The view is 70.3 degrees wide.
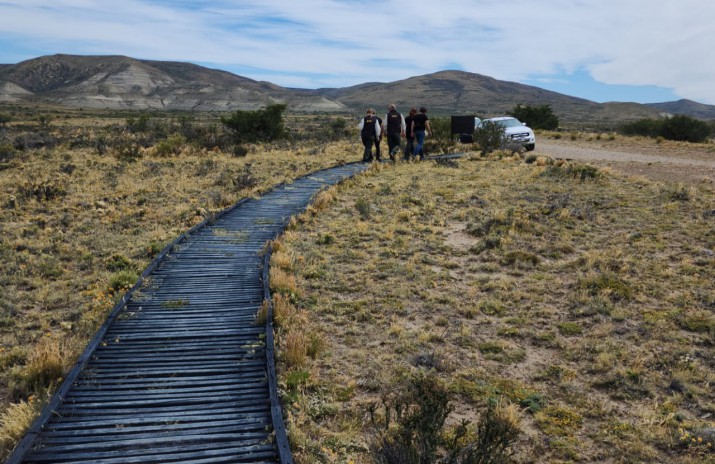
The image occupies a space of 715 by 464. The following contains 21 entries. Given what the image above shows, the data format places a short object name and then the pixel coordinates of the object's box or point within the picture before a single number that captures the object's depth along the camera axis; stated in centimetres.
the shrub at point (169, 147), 2357
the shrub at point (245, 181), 1633
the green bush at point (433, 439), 372
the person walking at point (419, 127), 1926
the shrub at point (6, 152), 2140
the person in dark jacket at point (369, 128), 1881
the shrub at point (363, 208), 1259
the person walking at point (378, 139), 1902
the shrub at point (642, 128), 3993
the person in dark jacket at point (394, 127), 1850
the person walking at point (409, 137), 1958
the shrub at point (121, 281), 793
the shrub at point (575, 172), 1661
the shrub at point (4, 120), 4664
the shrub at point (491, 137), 2380
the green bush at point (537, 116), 4562
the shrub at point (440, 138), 2565
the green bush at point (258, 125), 3015
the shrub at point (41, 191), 1457
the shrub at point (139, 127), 3754
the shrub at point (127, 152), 2241
